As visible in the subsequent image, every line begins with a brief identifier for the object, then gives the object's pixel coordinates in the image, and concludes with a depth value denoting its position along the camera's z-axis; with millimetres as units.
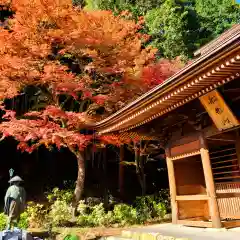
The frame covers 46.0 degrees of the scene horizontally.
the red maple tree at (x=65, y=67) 10961
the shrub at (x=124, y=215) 11461
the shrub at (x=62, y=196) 13125
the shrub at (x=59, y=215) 11086
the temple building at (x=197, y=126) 6020
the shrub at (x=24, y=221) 10406
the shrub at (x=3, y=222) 10112
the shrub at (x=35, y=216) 10820
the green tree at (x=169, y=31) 19766
